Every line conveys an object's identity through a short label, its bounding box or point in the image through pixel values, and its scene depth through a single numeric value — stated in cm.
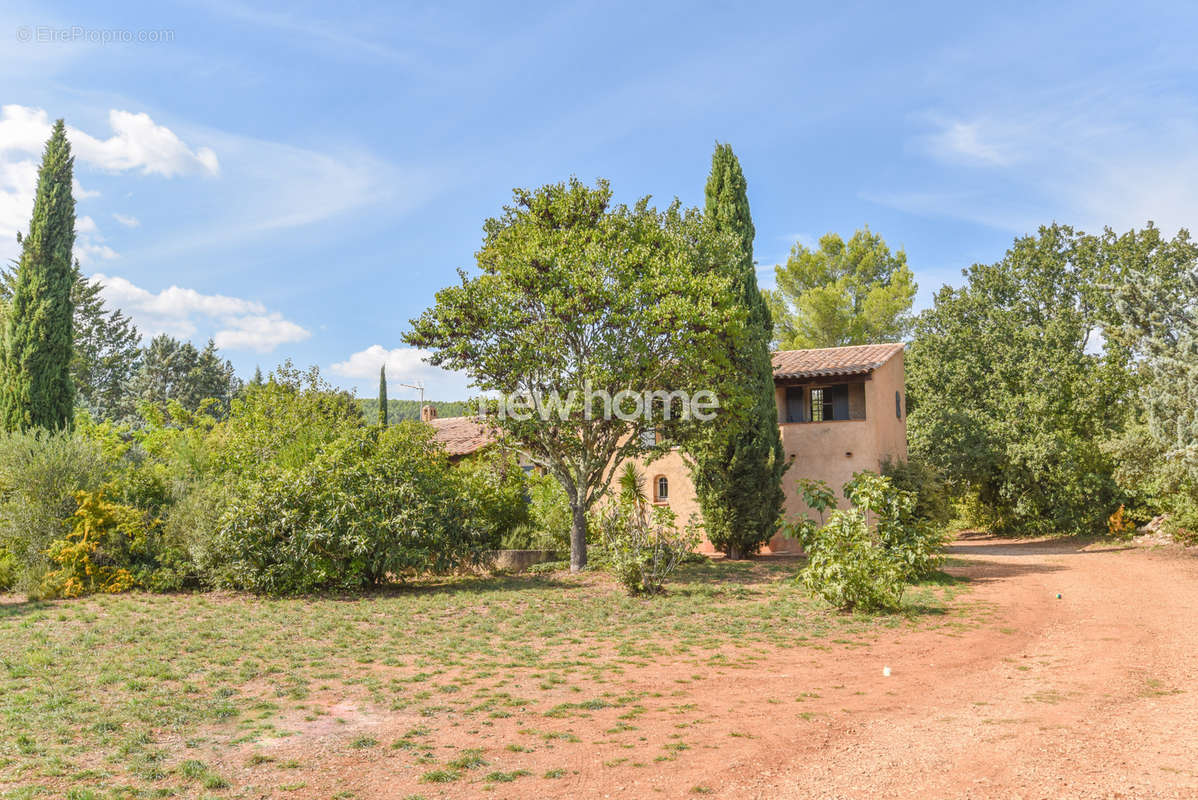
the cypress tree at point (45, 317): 2106
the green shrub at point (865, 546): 1208
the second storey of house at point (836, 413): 2261
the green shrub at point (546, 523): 1997
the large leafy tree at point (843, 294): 3794
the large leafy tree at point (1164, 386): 1642
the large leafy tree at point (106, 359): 4375
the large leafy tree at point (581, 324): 1597
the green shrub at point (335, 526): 1461
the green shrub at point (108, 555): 1474
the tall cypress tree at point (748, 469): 1985
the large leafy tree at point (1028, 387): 2672
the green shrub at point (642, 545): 1393
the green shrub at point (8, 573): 1515
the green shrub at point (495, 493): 1728
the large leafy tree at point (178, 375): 4866
